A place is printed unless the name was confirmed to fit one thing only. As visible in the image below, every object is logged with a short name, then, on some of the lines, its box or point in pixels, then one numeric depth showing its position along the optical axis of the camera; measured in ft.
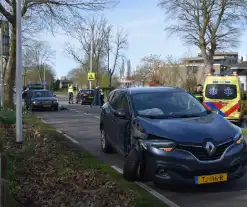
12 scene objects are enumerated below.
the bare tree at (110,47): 155.84
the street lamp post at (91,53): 149.60
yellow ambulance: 54.80
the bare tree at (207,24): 107.55
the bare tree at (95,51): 156.76
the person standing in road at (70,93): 129.60
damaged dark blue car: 19.88
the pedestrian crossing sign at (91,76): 136.87
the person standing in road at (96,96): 103.11
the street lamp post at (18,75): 30.94
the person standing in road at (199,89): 72.61
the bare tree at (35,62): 105.79
